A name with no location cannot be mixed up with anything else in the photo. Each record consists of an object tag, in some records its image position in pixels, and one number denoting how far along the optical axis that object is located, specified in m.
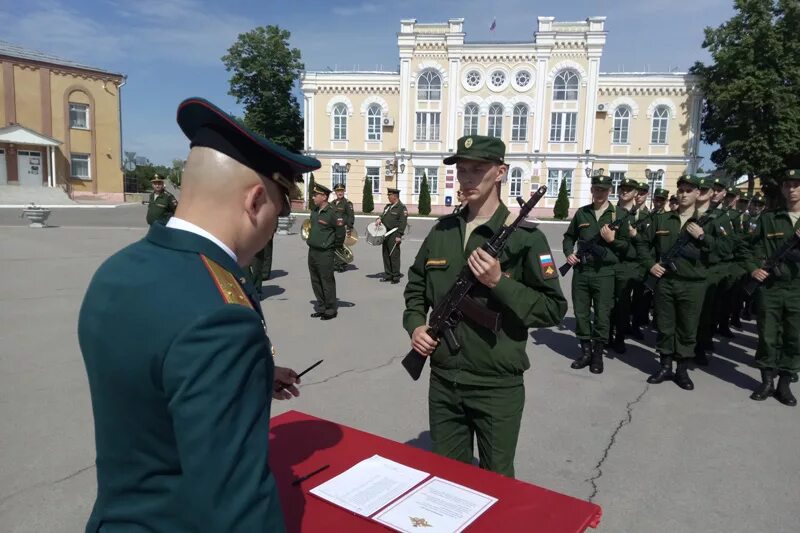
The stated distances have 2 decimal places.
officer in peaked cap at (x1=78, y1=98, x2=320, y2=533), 1.06
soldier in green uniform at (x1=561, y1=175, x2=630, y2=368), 6.44
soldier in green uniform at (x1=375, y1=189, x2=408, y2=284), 12.33
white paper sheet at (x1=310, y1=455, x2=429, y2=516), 1.74
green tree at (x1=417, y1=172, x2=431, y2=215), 38.45
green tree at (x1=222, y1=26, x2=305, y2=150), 47.16
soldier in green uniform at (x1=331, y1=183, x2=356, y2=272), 9.47
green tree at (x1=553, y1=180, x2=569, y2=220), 37.56
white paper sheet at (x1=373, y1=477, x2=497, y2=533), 1.64
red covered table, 1.65
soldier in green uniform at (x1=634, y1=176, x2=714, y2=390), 6.02
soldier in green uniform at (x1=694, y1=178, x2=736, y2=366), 6.29
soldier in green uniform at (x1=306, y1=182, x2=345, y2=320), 8.76
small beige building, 37.19
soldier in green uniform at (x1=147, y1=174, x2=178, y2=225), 11.12
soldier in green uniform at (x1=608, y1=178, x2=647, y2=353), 6.99
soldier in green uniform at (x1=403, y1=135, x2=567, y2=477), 2.73
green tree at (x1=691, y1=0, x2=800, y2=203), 32.75
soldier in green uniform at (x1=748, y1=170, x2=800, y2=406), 5.50
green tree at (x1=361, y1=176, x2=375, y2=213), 39.44
